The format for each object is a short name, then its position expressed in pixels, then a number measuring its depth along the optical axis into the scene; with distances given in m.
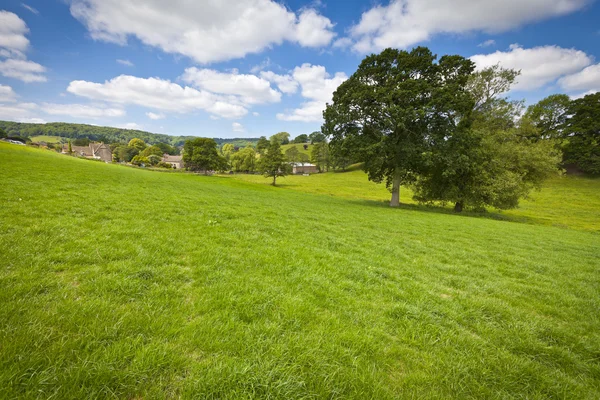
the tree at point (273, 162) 59.84
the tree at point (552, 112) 68.06
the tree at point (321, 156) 103.81
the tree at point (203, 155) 68.19
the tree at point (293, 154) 122.94
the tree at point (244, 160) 103.50
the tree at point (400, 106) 21.98
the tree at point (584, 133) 59.38
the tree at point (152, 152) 120.89
